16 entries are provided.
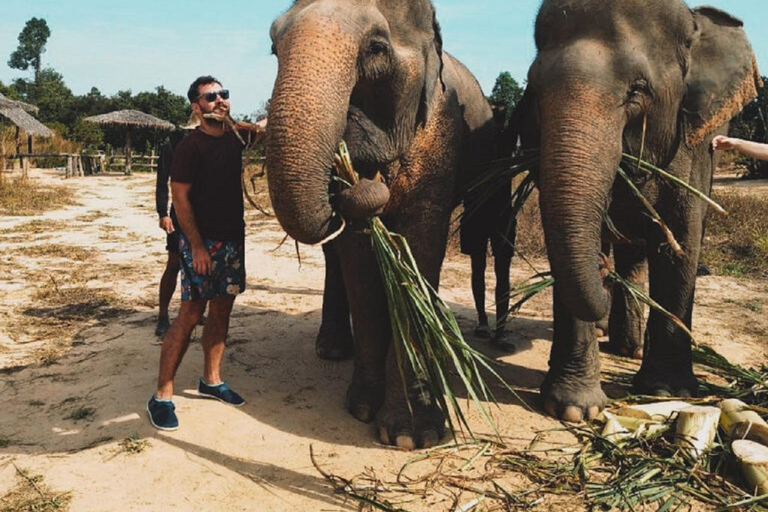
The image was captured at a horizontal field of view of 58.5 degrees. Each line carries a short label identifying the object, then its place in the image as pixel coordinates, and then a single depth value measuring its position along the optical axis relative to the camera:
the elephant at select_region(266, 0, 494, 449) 2.78
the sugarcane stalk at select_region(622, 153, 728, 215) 3.71
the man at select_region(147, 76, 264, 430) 3.69
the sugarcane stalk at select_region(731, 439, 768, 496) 3.08
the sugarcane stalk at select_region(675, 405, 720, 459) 3.40
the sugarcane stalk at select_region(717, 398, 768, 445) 3.39
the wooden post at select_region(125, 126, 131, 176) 29.82
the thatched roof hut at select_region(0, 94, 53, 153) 26.79
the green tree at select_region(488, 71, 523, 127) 58.22
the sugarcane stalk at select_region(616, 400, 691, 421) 3.70
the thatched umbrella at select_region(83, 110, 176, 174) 28.33
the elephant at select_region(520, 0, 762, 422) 3.32
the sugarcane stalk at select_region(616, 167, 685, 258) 3.70
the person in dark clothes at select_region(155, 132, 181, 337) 5.19
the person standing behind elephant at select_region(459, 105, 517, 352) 5.49
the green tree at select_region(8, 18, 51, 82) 94.31
